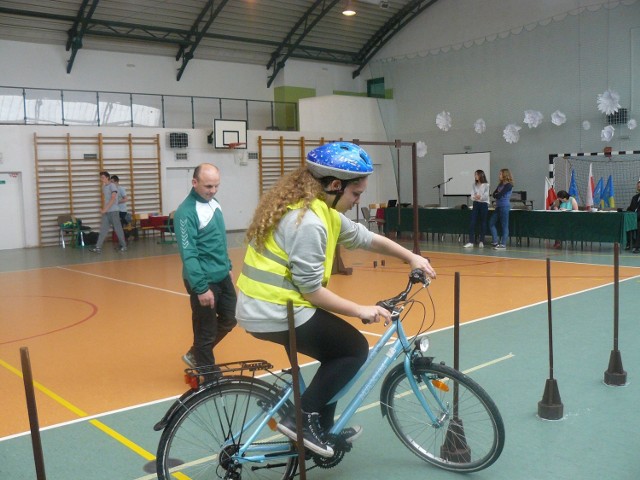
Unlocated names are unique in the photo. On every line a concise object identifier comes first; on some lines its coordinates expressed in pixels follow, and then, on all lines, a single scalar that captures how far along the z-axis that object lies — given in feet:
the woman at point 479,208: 44.29
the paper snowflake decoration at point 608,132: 55.72
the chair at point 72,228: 52.85
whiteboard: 65.46
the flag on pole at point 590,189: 51.09
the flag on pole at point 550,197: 52.24
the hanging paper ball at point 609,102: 54.80
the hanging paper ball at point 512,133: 63.46
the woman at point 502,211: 42.68
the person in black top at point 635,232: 40.22
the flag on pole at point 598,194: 52.85
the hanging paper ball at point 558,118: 59.93
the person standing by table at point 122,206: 50.04
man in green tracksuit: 14.60
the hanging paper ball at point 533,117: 61.93
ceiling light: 57.98
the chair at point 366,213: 51.72
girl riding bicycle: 8.75
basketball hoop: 66.03
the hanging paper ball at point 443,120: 67.76
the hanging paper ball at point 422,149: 69.97
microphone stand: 66.73
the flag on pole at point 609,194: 50.70
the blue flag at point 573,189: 53.72
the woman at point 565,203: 43.39
